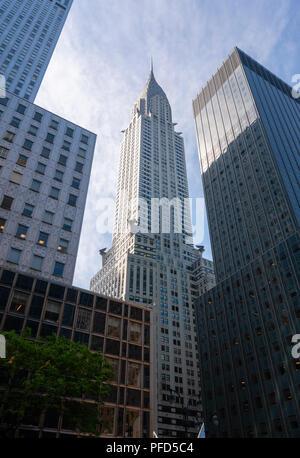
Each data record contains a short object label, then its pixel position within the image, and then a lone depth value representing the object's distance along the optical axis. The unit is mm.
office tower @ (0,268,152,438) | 42000
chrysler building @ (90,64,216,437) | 114219
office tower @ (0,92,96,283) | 48406
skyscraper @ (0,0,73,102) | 129875
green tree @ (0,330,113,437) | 23547
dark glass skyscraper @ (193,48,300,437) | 67438
